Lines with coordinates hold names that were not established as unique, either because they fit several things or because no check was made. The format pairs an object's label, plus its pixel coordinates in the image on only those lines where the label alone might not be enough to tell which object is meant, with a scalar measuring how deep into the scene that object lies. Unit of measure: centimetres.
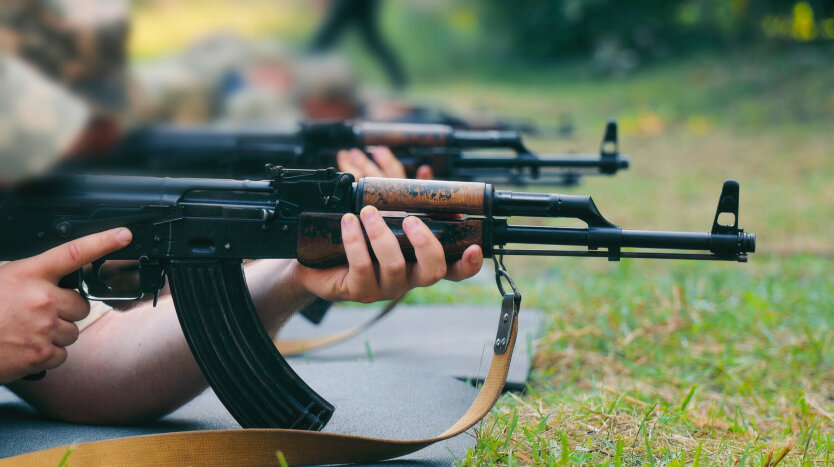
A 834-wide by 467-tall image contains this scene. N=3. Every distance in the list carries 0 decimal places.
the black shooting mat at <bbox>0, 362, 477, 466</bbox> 211
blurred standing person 659
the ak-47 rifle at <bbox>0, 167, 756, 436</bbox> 189
